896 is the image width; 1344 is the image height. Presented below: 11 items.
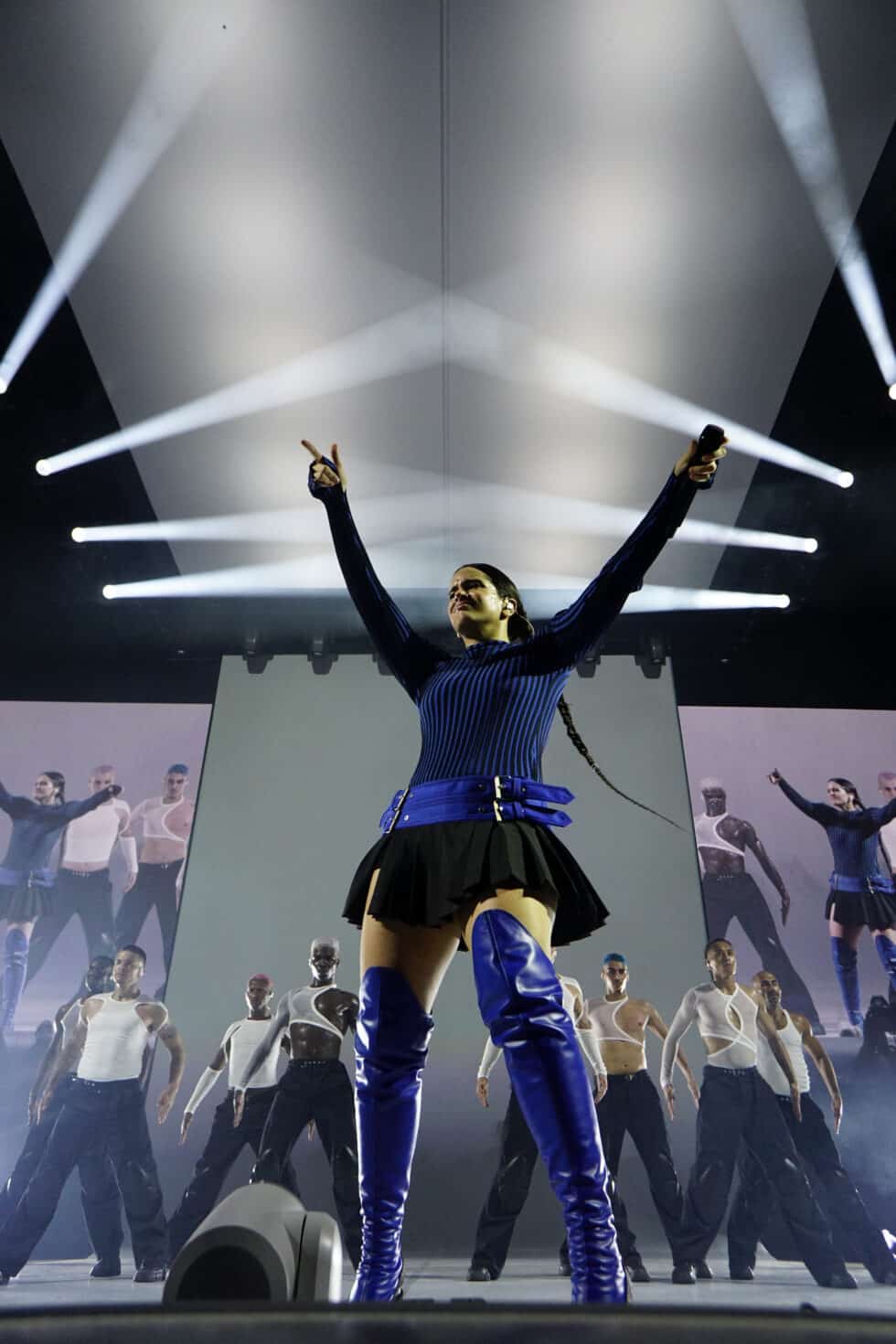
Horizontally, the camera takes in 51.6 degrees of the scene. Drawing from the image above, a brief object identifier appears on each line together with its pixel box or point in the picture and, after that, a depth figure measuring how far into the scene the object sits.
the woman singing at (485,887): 1.24
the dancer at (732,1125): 4.85
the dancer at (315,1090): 5.13
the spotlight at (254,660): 7.43
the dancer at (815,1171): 4.93
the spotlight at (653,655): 7.29
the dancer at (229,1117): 5.22
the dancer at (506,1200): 4.79
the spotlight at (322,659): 7.43
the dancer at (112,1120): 5.01
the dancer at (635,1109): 5.08
